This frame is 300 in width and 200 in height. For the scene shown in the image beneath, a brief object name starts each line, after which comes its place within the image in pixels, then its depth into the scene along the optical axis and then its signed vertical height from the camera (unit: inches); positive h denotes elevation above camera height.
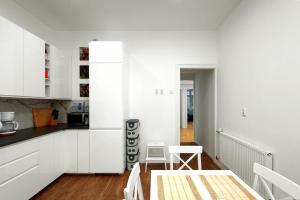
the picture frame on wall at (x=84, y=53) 145.1 +41.3
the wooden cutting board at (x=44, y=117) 120.3 -10.6
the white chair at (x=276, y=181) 39.7 -20.5
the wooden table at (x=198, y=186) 43.3 -23.5
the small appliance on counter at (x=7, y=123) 88.0 -11.2
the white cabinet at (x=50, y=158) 96.9 -33.7
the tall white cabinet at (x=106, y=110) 119.0 -5.4
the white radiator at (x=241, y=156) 77.0 -29.0
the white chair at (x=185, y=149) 75.1 -20.6
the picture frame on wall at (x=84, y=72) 144.7 +25.4
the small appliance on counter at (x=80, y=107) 135.6 -3.7
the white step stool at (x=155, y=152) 138.1 -42.1
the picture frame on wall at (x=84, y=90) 144.3 +10.2
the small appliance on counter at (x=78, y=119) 129.8 -12.6
